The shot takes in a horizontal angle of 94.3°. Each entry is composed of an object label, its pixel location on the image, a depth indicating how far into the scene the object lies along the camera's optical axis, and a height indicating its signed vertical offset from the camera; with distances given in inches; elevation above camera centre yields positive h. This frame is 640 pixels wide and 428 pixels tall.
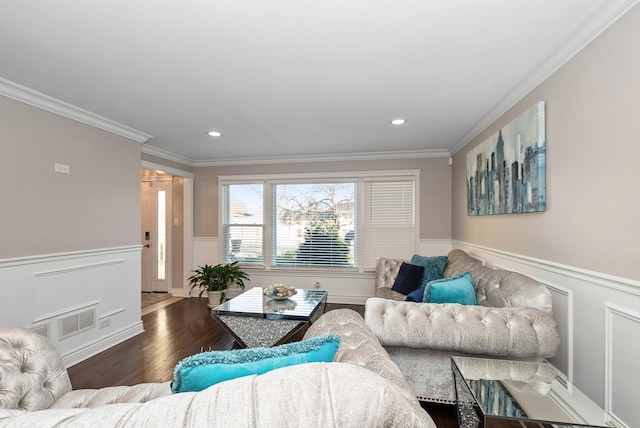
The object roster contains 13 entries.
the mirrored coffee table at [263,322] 105.3 -39.2
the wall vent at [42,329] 100.3 -39.5
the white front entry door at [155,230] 217.0 -11.9
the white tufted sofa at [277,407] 24.4 -16.5
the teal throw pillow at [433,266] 136.8 -25.0
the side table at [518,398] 47.4 -32.3
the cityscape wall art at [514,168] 80.0 +14.8
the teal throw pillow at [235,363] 35.5 -18.6
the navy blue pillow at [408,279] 136.6 -30.7
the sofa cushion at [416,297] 100.4 -28.6
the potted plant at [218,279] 181.3 -40.1
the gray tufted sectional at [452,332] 62.6 -25.3
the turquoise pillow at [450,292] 79.0 -21.2
